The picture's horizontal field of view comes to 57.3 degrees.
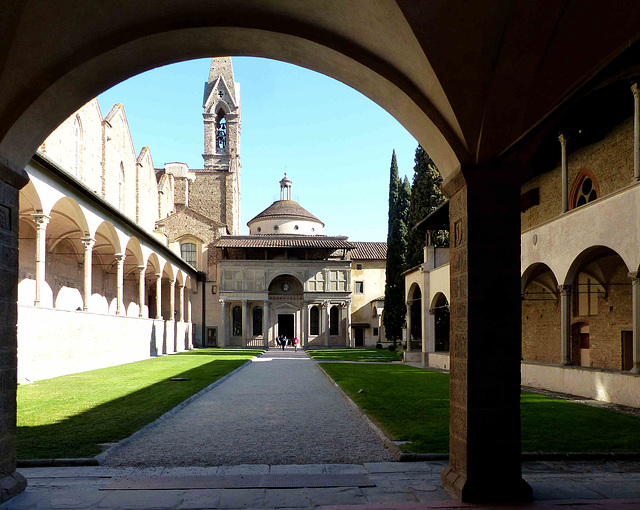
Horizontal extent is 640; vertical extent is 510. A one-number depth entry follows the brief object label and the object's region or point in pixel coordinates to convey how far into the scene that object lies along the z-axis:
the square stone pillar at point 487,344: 5.14
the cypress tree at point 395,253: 37.31
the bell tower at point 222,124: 56.78
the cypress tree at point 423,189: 27.78
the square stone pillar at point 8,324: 5.28
